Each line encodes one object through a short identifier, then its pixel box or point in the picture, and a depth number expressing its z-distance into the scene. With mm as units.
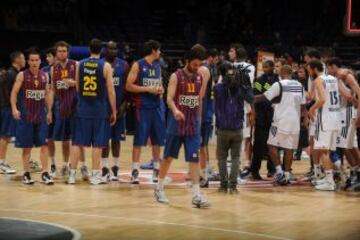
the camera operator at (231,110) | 14553
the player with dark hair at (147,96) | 15395
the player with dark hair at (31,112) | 15464
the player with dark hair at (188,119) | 13095
